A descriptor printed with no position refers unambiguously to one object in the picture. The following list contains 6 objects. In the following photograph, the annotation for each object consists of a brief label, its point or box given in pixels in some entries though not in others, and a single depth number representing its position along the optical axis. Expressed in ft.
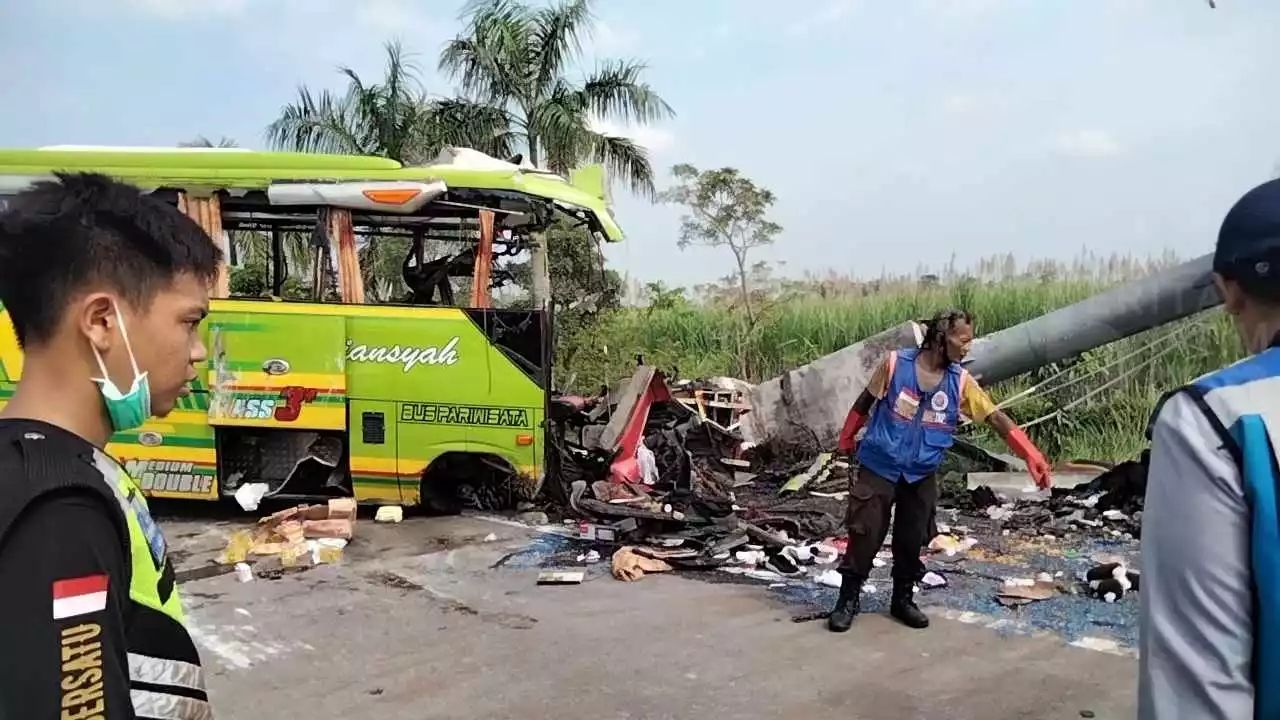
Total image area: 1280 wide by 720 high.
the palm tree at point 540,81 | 50.26
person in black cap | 4.63
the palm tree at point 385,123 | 50.96
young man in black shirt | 3.62
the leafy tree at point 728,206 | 59.72
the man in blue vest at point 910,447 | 17.69
